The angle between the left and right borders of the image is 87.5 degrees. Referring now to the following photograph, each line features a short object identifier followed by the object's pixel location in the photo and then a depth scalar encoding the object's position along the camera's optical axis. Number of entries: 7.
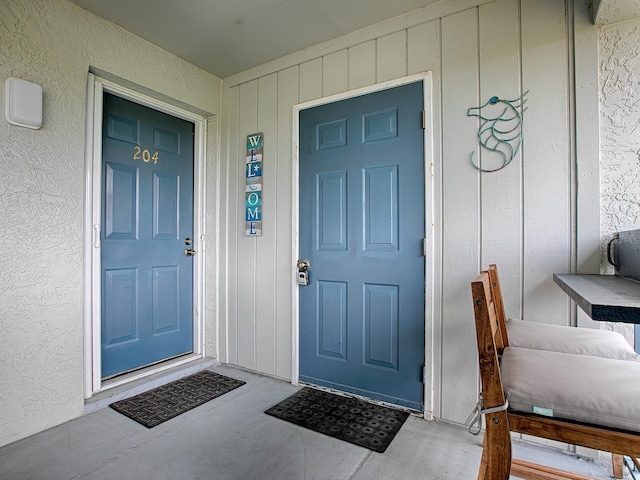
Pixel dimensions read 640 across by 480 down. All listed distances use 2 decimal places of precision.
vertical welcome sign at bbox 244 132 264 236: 2.70
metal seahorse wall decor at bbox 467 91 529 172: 1.82
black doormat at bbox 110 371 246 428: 2.03
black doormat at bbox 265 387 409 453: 1.80
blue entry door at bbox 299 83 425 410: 2.08
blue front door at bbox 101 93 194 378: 2.35
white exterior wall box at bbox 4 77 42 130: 1.76
